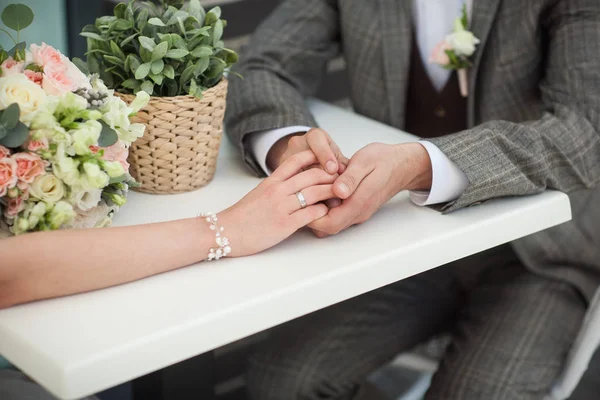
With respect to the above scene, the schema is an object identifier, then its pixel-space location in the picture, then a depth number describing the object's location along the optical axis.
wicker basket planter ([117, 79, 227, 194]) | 1.14
